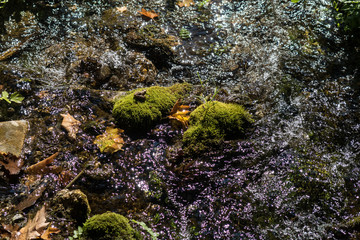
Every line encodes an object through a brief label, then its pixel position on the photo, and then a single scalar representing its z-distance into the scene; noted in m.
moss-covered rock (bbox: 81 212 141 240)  2.64
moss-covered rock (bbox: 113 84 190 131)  3.95
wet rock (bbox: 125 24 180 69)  5.54
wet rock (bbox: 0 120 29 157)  3.52
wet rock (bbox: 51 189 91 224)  2.95
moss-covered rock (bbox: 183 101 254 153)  3.71
